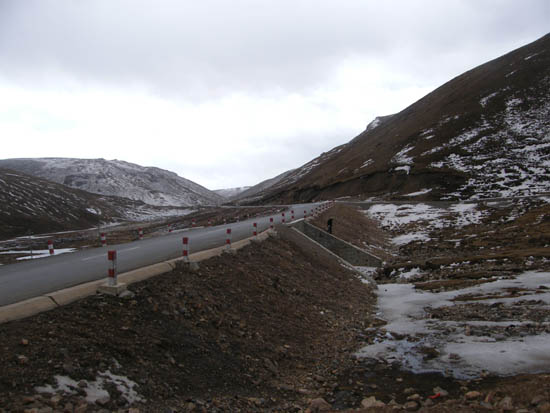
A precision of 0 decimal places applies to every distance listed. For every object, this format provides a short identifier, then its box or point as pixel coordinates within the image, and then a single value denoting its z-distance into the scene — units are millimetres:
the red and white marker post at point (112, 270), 7473
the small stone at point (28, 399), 4312
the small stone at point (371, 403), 6098
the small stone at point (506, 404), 4863
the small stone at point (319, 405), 6162
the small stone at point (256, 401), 6160
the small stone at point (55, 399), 4452
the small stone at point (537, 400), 4762
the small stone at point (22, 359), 4961
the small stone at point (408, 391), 6592
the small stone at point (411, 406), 5660
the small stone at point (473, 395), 5724
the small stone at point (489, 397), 5414
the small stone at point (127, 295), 7461
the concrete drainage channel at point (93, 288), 6191
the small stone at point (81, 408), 4488
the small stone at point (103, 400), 4836
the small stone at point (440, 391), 6266
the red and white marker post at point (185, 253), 10117
